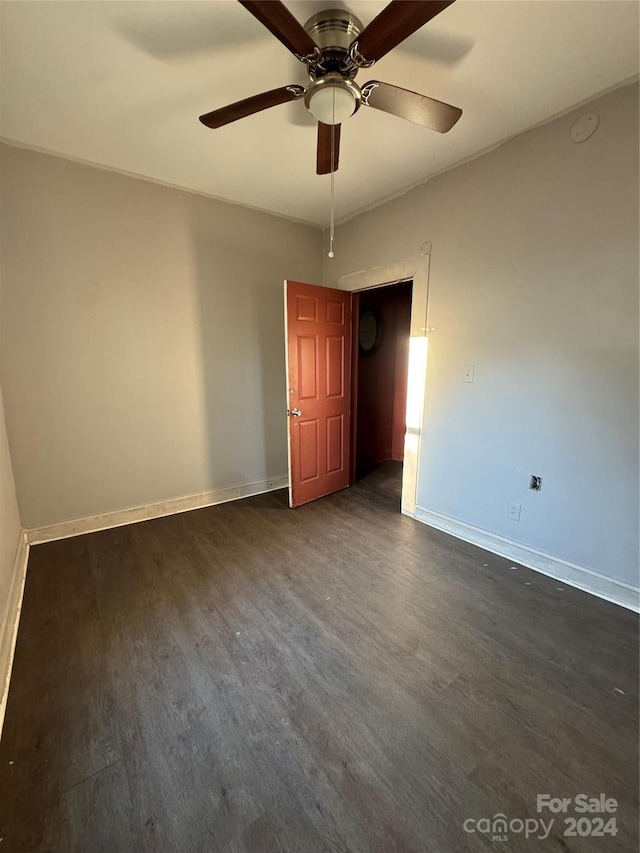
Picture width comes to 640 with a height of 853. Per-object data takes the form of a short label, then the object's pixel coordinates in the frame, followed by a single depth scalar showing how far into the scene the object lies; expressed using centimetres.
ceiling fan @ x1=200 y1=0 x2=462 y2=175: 108
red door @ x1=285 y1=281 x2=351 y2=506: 305
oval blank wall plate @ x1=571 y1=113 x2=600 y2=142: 181
